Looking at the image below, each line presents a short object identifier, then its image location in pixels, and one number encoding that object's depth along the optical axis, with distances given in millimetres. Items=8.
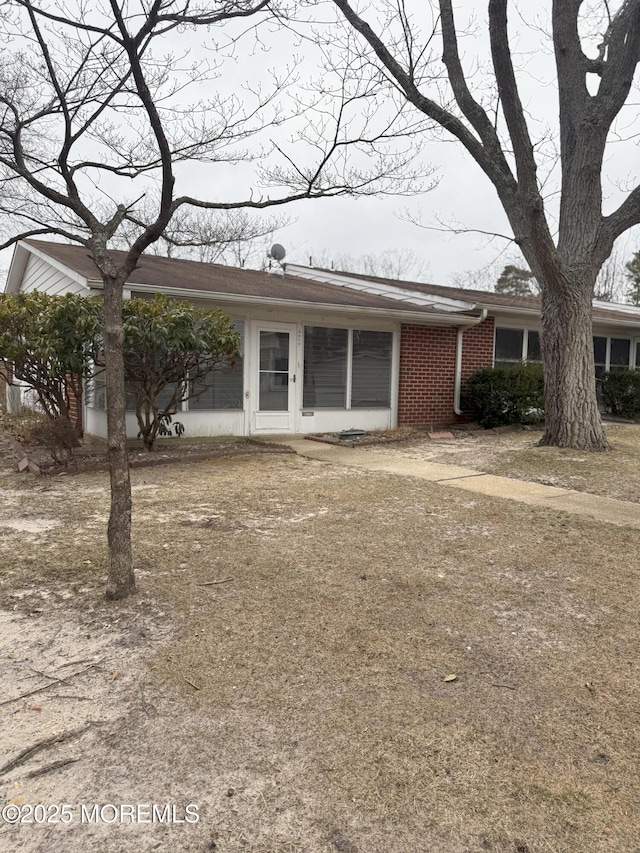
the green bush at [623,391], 14673
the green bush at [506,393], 11961
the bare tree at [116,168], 3457
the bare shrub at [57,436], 7145
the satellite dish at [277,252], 16453
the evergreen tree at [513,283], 42094
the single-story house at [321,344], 9820
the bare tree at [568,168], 8883
